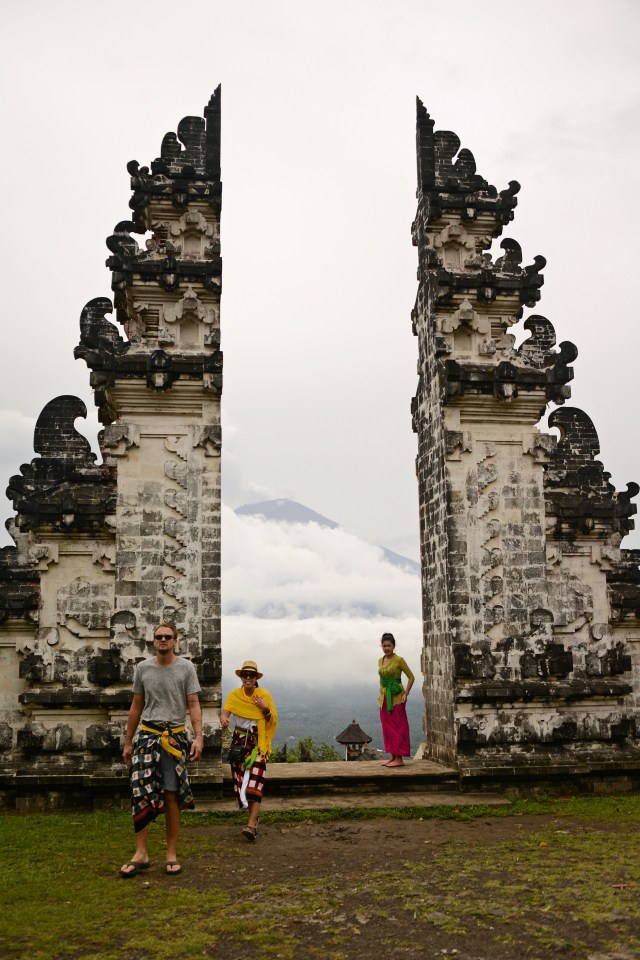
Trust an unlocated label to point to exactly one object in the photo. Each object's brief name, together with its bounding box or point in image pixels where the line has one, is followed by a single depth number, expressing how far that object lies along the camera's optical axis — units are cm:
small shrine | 2409
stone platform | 1089
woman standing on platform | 1245
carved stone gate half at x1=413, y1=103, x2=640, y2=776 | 1202
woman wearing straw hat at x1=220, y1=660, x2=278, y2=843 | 890
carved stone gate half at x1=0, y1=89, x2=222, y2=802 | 1127
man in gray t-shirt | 741
